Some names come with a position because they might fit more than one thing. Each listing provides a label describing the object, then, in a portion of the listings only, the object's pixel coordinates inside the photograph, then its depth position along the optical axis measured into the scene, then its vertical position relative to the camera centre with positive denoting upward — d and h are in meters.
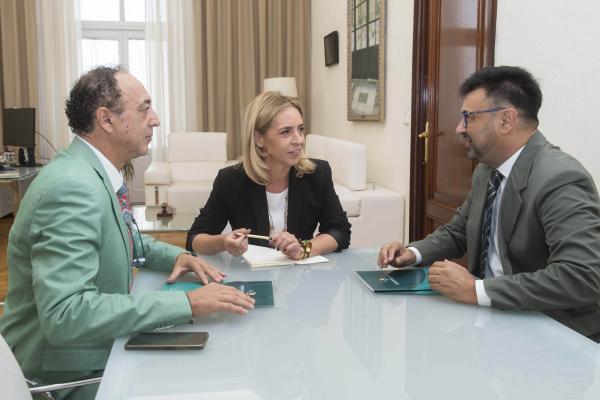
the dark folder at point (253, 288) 1.43 -0.44
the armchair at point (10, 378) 1.02 -0.46
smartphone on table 1.14 -0.44
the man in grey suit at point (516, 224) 1.38 -0.28
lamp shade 6.77 +0.46
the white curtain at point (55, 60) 7.07 +0.79
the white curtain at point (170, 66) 7.27 +0.74
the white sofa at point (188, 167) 5.97 -0.49
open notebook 1.81 -0.44
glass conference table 0.98 -0.45
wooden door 3.26 +0.18
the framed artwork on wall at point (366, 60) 4.77 +0.56
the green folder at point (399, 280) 1.50 -0.43
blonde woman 2.27 -0.26
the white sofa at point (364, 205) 4.23 -0.61
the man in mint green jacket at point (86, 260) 1.18 -0.30
